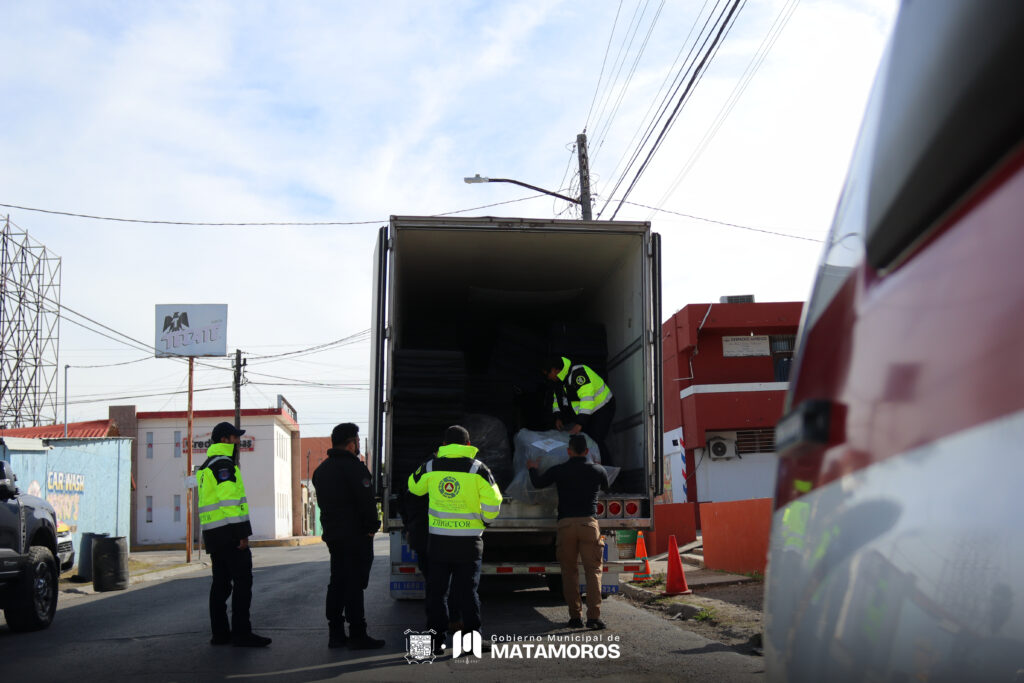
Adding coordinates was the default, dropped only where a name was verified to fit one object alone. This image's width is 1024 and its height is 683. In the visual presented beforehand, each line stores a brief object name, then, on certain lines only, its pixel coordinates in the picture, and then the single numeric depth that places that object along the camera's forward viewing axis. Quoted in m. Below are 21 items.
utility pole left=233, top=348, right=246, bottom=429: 38.24
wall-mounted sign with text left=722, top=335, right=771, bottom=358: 26.31
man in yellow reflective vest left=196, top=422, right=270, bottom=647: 8.16
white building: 52.06
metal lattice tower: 38.78
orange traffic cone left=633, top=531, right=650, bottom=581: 12.24
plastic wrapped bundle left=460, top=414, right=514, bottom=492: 10.30
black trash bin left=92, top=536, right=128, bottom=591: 16.98
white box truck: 9.48
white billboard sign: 43.44
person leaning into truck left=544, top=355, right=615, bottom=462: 10.22
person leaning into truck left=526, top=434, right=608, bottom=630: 8.96
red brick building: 25.59
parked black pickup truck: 9.63
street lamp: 18.41
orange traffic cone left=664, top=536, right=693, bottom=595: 11.61
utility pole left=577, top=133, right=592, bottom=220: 18.70
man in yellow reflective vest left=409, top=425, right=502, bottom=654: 7.77
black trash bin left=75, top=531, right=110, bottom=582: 18.36
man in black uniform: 8.07
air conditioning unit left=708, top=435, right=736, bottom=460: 25.78
